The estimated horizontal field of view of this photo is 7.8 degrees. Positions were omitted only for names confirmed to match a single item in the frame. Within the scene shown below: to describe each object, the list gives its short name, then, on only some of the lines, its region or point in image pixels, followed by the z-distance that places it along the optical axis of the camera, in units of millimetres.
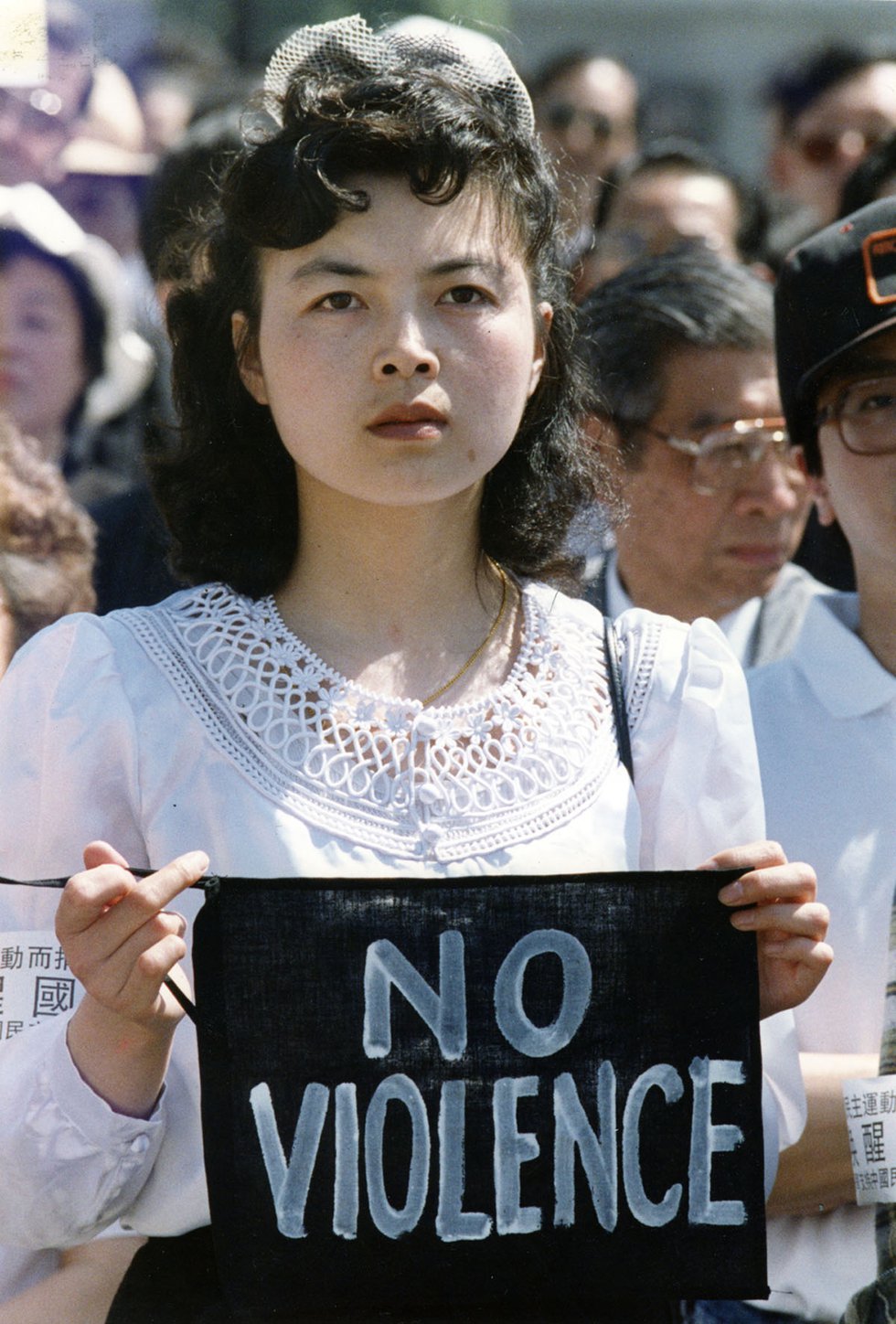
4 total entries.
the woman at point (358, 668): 3348
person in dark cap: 3504
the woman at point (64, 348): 4186
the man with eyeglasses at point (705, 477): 3735
